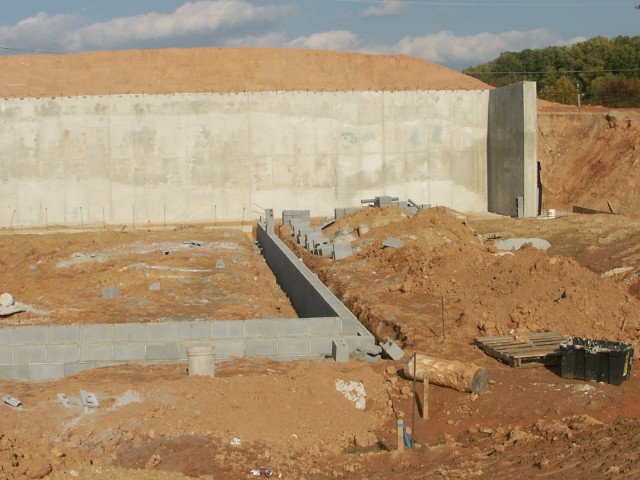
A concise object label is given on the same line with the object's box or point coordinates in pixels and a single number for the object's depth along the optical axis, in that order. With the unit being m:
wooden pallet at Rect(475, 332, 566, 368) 11.72
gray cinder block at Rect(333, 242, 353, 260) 21.48
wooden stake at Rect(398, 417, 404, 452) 9.15
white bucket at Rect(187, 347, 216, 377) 10.86
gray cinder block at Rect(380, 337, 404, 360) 12.08
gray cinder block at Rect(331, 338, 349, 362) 11.87
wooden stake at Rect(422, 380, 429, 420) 10.14
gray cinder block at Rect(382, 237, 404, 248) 20.80
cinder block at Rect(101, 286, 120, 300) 18.00
